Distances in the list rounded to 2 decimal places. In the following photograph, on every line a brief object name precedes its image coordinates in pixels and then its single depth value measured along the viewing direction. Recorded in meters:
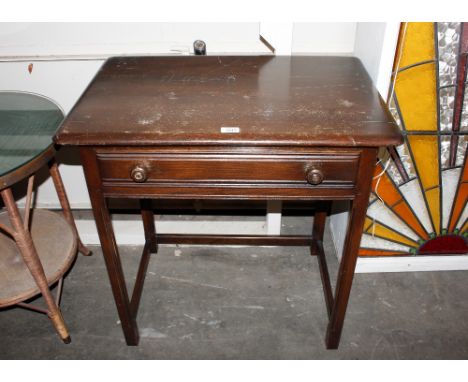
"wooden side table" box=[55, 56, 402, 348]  1.26
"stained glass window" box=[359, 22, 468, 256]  1.61
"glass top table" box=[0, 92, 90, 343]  1.53
